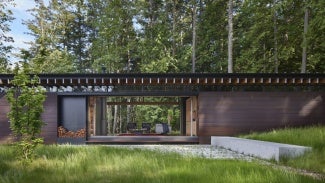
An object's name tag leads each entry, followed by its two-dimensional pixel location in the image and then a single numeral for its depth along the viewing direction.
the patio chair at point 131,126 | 23.25
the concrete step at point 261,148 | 9.16
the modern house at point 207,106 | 15.69
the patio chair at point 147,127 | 23.55
